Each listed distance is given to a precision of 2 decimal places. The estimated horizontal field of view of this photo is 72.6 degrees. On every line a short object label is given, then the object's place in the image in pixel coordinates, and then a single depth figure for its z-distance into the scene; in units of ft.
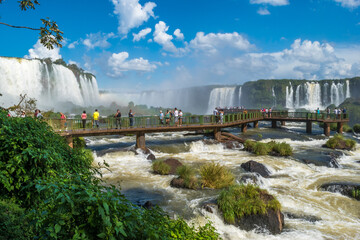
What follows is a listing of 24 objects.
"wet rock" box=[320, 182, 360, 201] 35.37
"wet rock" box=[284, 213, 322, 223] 28.89
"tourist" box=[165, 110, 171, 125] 70.98
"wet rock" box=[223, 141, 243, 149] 70.74
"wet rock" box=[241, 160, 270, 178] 44.64
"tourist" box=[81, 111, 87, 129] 59.99
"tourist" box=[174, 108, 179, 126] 71.54
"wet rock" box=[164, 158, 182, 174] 46.12
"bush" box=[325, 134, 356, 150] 69.15
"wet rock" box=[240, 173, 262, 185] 40.80
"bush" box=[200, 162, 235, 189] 37.78
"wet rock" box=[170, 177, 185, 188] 38.19
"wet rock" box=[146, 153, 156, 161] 58.48
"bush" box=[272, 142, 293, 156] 58.90
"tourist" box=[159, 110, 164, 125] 70.01
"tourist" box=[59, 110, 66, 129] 55.77
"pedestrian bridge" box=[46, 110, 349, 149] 57.88
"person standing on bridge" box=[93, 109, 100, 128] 61.35
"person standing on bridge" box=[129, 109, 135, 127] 65.41
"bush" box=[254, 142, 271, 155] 60.44
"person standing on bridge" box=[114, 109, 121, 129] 63.01
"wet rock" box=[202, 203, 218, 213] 27.86
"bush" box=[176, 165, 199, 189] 37.53
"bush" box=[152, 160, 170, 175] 45.31
